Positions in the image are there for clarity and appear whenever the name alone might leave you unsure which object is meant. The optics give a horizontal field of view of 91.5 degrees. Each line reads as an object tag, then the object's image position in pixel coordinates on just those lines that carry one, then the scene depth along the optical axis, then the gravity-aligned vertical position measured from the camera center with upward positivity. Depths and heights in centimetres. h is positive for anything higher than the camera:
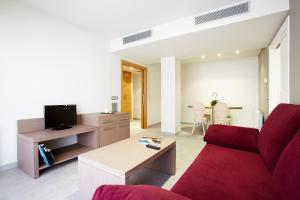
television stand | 187 -68
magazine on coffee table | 187 -53
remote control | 164 -53
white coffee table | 119 -55
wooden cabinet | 278 -51
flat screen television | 230 -26
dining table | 415 -44
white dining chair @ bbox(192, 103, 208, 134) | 400 -37
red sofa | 63 -55
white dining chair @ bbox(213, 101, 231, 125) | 378 -35
